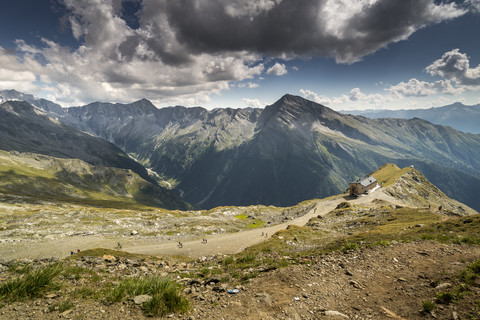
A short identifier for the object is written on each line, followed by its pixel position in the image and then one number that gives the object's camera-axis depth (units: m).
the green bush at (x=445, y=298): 9.81
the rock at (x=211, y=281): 14.73
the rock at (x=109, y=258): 21.67
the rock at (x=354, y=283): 12.98
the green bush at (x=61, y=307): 9.67
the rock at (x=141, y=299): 10.64
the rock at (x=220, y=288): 12.91
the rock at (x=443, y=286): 11.23
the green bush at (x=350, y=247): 19.25
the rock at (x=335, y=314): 9.97
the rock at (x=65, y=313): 9.34
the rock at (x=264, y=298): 11.34
